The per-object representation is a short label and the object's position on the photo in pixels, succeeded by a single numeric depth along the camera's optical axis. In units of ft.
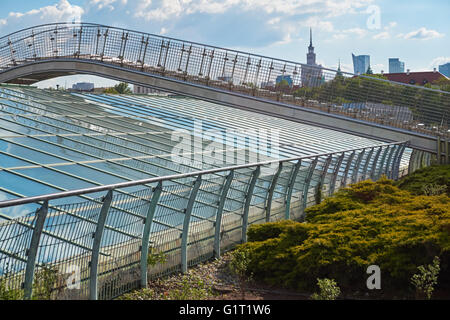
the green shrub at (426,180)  50.20
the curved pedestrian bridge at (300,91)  70.69
